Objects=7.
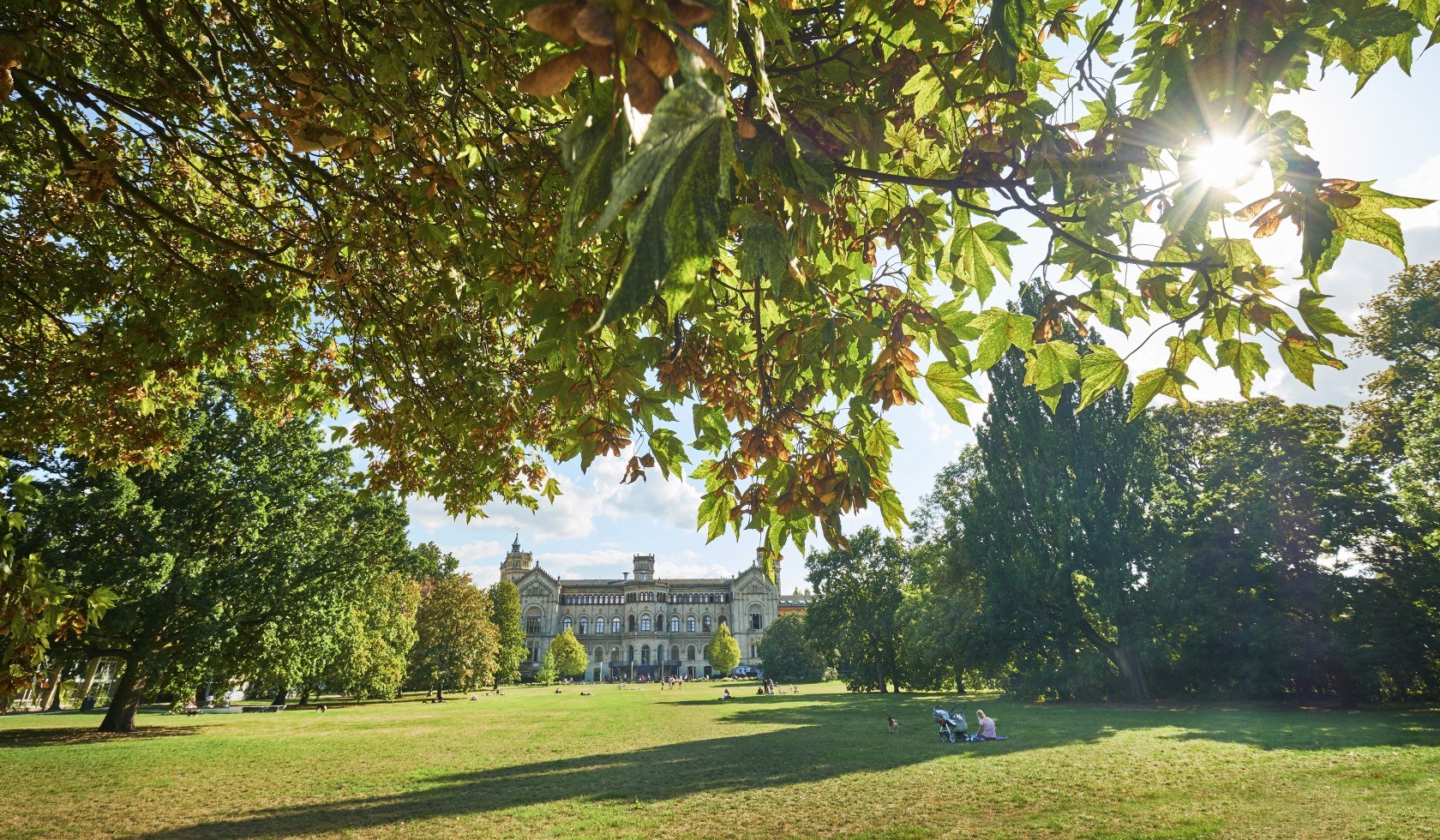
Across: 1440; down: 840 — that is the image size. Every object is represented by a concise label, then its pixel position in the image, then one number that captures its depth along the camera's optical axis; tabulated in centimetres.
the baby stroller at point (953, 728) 1655
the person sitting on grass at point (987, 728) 1645
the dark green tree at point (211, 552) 1789
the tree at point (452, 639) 4156
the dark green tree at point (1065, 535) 2669
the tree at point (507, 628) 5872
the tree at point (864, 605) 4147
